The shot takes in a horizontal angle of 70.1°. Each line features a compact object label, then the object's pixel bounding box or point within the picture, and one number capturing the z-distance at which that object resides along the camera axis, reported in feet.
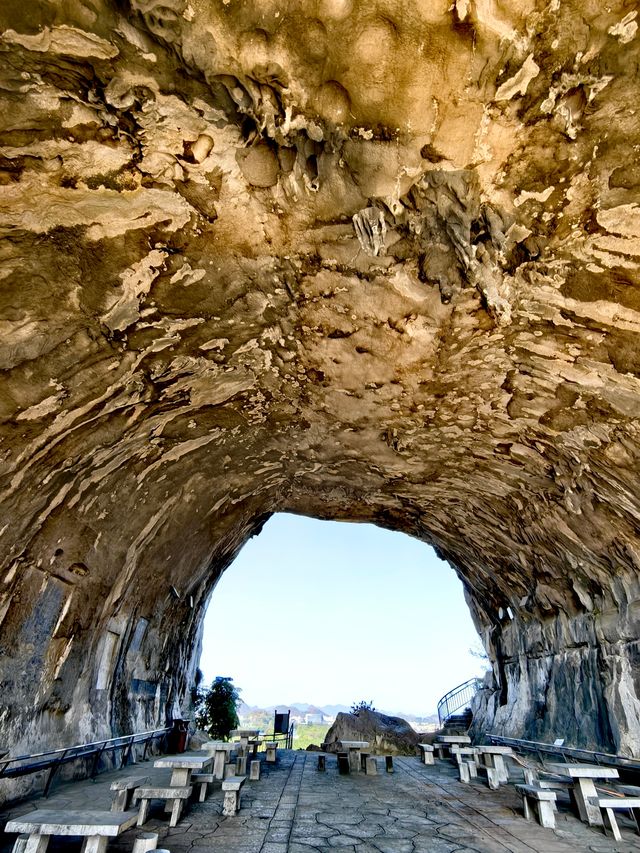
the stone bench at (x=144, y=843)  10.09
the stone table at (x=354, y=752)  24.67
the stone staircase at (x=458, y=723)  41.27
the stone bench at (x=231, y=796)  15.40
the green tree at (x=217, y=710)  39.04
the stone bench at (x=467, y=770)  22.72
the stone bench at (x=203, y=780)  17.70
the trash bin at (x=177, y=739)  29.96
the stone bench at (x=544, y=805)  14.85
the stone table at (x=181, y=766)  15.52
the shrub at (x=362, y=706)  43.37
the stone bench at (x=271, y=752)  27.68
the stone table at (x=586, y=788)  15.61
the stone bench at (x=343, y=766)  24.43
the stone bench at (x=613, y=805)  14.20
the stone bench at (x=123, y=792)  13.73
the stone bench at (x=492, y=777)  21.08
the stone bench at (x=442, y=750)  31.58
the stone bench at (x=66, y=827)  9.64
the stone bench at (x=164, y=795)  13.79
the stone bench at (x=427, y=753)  28.45
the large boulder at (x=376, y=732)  36.42
